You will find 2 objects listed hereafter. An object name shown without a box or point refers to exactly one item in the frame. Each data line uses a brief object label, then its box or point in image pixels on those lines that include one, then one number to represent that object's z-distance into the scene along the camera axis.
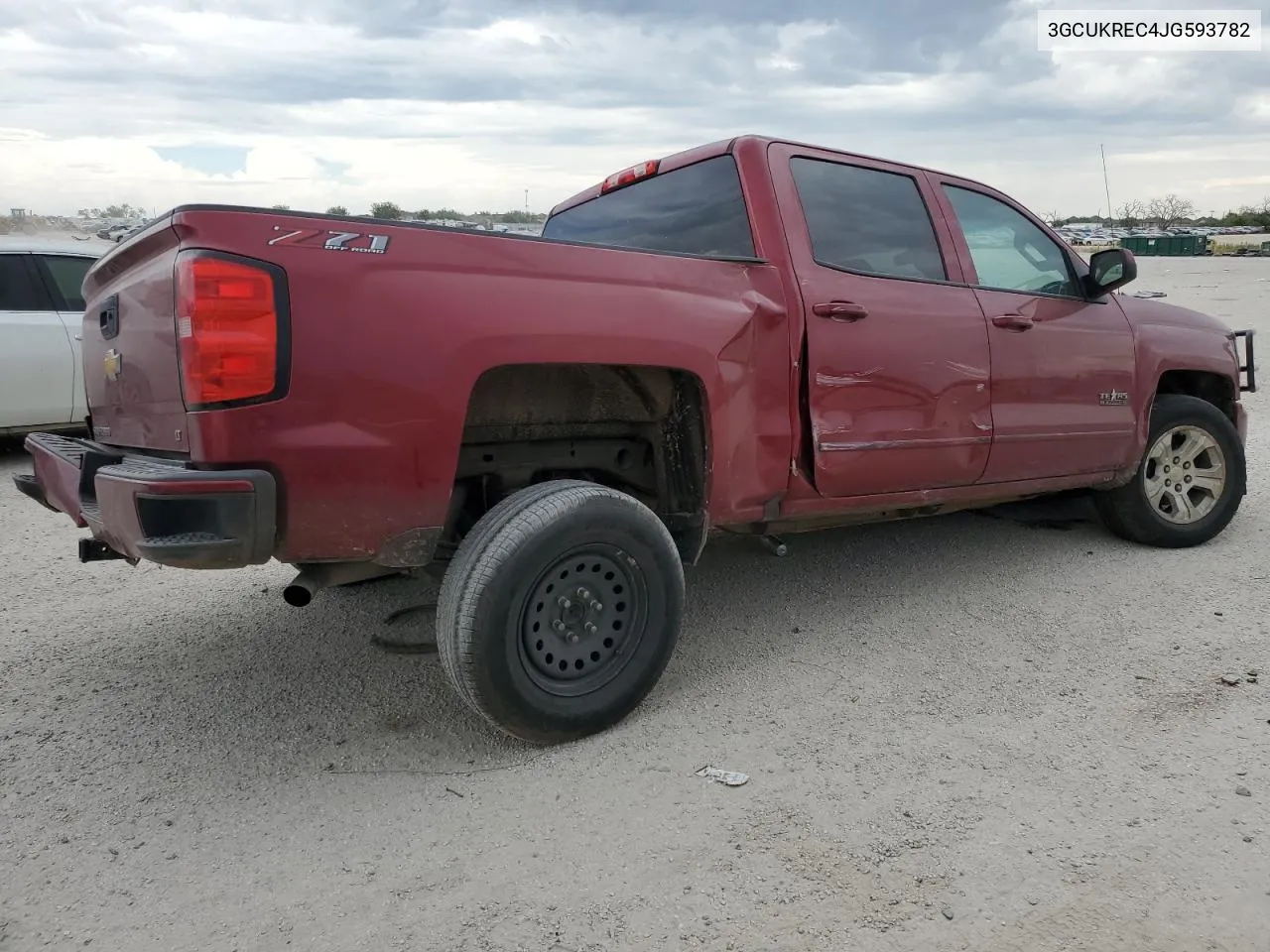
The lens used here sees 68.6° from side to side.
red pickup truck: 2.31
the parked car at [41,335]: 6.64
